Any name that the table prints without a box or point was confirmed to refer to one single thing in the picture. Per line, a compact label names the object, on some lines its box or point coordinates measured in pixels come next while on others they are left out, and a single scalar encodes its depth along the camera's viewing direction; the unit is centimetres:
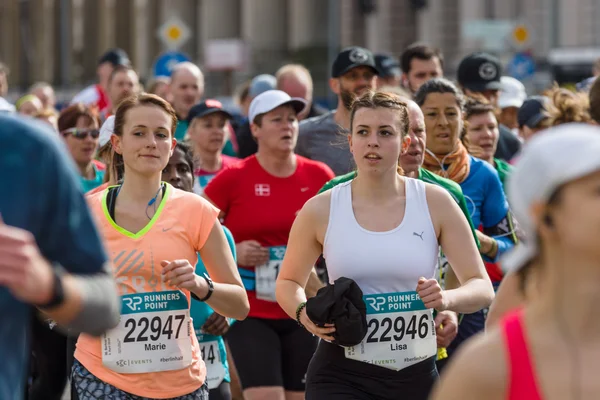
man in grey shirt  1700
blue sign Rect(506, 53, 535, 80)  4800
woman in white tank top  1097
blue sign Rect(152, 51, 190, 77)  3546
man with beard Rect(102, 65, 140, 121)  2378
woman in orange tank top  1088
